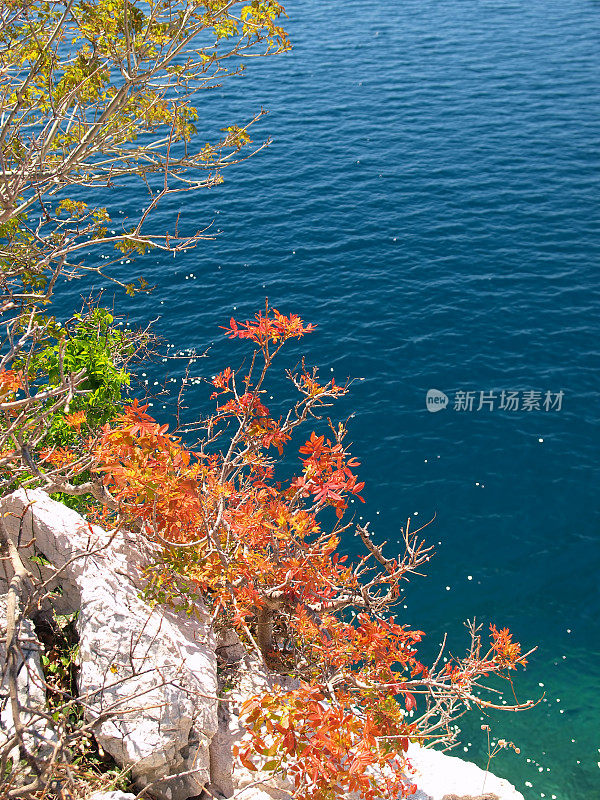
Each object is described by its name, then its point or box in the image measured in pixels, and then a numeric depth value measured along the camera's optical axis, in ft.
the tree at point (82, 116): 34.45
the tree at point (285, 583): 28.58
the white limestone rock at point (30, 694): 27.75
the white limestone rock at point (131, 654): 30.22
